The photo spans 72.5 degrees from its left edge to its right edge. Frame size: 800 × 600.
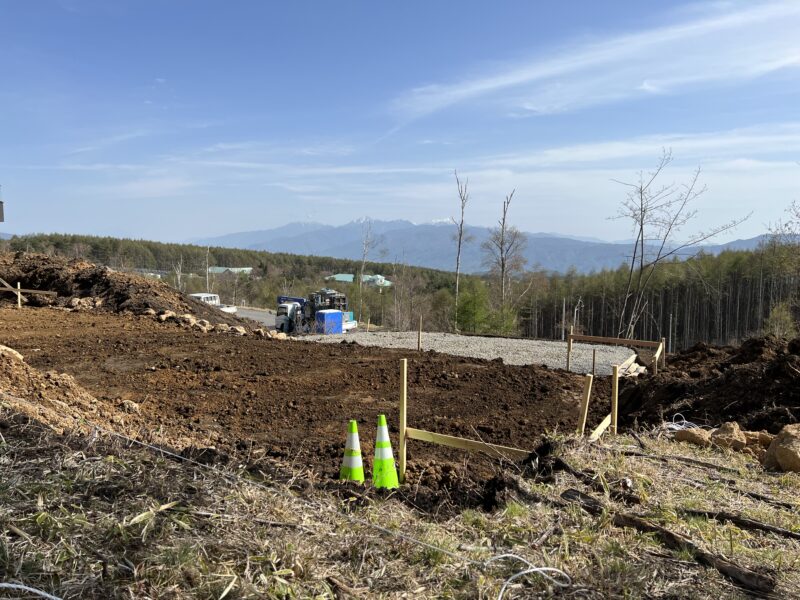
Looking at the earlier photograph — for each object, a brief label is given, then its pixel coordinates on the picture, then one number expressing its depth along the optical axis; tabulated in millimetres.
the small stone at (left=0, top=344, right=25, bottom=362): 6696
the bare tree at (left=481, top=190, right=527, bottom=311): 37594
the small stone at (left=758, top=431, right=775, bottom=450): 5336
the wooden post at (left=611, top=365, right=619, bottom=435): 5133
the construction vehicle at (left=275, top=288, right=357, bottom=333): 27250
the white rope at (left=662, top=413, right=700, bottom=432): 5862
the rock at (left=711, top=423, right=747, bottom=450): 5156
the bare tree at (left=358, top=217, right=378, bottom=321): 50562
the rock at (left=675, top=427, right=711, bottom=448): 5211
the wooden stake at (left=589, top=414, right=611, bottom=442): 4741
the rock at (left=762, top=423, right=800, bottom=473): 4422
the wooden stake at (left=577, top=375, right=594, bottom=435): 4613
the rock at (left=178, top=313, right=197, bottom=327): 16109
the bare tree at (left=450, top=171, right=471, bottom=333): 37819
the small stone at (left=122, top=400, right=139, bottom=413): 6906
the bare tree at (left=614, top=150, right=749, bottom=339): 20922
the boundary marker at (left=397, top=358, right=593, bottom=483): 4316
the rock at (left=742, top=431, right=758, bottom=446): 5305
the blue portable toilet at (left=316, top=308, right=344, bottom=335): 25359
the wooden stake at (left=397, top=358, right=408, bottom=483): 4734
